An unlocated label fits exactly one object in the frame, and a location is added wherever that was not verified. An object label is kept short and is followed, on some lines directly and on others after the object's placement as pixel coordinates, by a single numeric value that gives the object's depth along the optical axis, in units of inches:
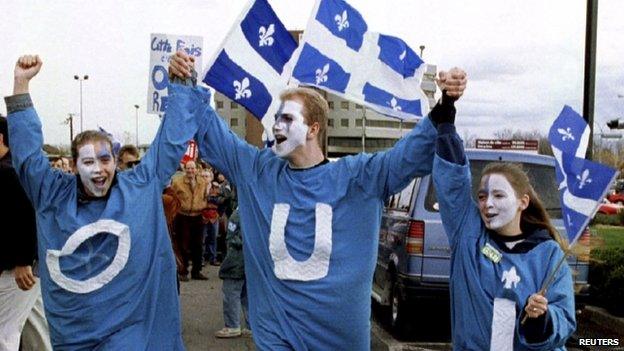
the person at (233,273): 322.0
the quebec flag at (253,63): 207.8
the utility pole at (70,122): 2475.5
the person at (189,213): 485.4
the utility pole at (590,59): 367.2
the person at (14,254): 218.5
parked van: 314.8
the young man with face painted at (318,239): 152.3
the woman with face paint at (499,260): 137.8
